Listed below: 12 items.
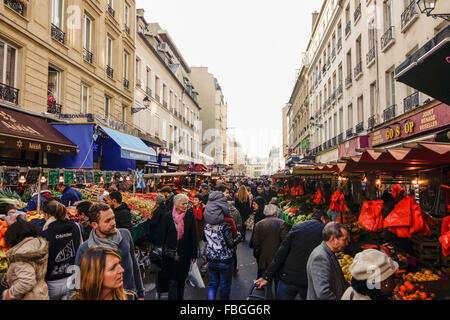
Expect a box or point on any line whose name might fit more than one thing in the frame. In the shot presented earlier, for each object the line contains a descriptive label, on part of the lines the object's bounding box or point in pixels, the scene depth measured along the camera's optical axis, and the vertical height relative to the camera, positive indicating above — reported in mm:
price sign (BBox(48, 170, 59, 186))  7027 -58
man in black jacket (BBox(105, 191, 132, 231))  5430 -680
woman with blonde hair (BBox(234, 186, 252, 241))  9258 -947
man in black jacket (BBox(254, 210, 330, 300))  3787 -1111
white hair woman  4582 -1110
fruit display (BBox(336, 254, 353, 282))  4905 -1605
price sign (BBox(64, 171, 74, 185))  7617 -64
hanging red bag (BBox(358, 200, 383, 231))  5078 -744
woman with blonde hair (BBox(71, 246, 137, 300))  2006 -687
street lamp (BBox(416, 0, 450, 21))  6736 +3888
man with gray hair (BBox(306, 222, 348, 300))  2846 -926
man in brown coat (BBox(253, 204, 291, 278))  5047 -1075
